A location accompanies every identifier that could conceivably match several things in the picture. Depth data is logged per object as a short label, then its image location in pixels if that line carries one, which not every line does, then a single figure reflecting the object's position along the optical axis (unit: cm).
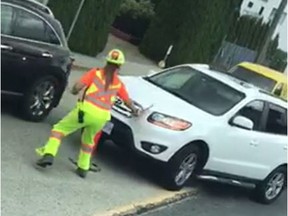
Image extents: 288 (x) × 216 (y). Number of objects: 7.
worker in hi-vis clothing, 905
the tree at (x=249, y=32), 3531
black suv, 1032
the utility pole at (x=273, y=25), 2489
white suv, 994
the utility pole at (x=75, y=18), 1833
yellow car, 1764
